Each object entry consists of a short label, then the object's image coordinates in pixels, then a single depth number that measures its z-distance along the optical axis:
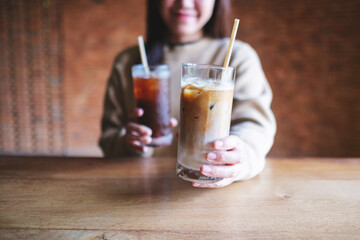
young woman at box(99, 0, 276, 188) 1.14
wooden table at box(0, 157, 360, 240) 0.69
